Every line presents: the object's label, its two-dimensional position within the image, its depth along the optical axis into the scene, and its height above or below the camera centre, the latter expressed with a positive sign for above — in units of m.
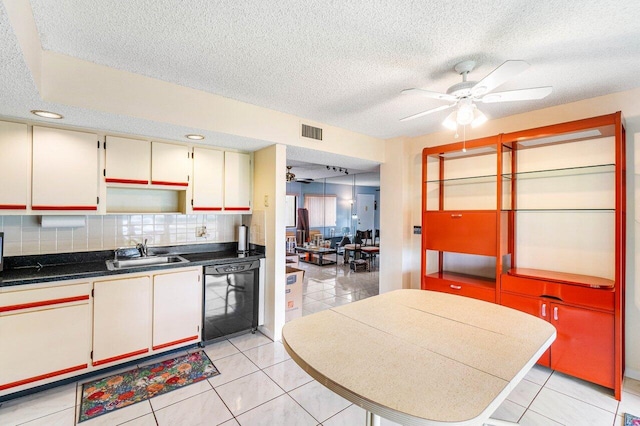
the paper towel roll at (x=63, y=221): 2.65 -0.09
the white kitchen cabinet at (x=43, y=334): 2.13 -0.95
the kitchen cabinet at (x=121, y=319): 2.49 -0.95
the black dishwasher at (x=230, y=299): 3.11 -0.96
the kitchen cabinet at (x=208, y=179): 3.28 +0.39
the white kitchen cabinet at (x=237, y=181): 3.50 +0.39
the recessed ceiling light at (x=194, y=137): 2.92 +0.77
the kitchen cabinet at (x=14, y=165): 2.34 +0.38
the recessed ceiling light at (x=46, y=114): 2.24 +0.77
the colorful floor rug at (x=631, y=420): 2.01 -1.42
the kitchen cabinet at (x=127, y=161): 2.79 +0.51
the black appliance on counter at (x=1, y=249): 2.34 -0.31
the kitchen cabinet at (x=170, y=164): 3.04 +0.52
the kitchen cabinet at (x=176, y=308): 2.80 -0.95
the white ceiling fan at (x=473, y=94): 1.84 +0.84
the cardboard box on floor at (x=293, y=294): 3.80 -1.06
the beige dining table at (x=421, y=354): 1.01 -0.64
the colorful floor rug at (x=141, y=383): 2.18 -1.43
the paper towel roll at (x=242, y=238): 3.67 -0.31
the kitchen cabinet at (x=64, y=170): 2.48 +0.36
